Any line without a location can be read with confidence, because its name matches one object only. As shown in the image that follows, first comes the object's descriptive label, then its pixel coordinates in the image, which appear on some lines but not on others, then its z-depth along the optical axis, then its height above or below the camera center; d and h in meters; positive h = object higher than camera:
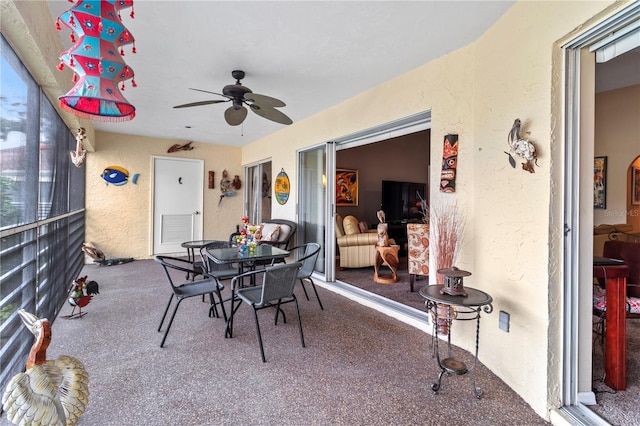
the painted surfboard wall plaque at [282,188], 5.35 +0.47
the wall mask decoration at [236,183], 7.21 +0.72
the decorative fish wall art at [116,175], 5.96 +0.71
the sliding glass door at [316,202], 4.41 +0.19
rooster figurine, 3.04 -0.83
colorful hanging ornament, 1.36 +0.71
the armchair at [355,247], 4.97 -0.53
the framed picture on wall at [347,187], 6.45 +0.60
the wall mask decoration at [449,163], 2.60 +0.46
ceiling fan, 2.76 +1.02
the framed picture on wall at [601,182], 3.77 +0.45
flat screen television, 6.68 +0.32
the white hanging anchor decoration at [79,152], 3.82 +0.76
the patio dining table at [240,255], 2.72 -0.41
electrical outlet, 2.04 -0.70
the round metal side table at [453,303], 1.86 -0.52
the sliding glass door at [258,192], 6.44 +0.48
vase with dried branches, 2.49 -0.20
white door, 6.48 +0.23
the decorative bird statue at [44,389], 0.72 -0.45
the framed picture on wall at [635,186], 3.56 +0.39
